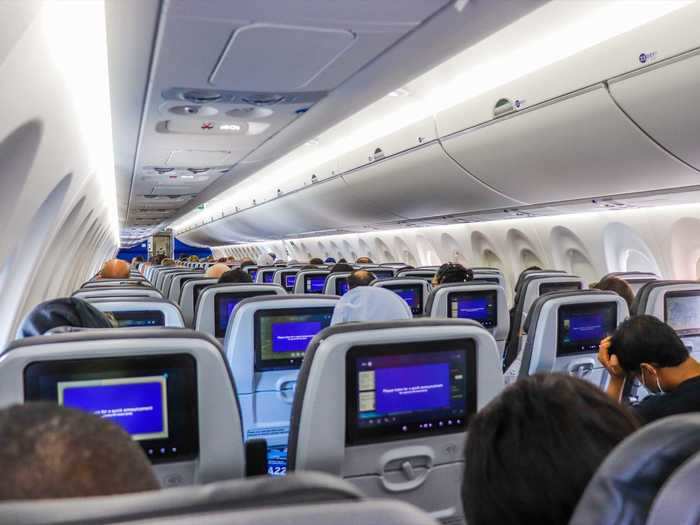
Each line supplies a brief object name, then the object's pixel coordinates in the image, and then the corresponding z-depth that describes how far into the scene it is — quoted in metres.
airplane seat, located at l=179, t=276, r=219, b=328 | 6.78
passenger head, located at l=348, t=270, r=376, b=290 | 6.08
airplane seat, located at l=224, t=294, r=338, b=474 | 3.81
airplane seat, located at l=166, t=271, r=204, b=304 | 8.30
